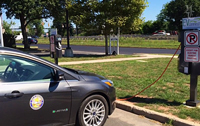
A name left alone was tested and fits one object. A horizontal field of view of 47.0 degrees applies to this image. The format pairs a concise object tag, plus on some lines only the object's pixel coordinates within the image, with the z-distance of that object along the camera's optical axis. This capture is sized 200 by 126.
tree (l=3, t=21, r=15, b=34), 58.08
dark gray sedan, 3.28
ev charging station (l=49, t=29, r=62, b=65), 7.11
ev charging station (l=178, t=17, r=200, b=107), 4.66
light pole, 17.12
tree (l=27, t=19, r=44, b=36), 104.20
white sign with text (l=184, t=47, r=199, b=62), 4.68
